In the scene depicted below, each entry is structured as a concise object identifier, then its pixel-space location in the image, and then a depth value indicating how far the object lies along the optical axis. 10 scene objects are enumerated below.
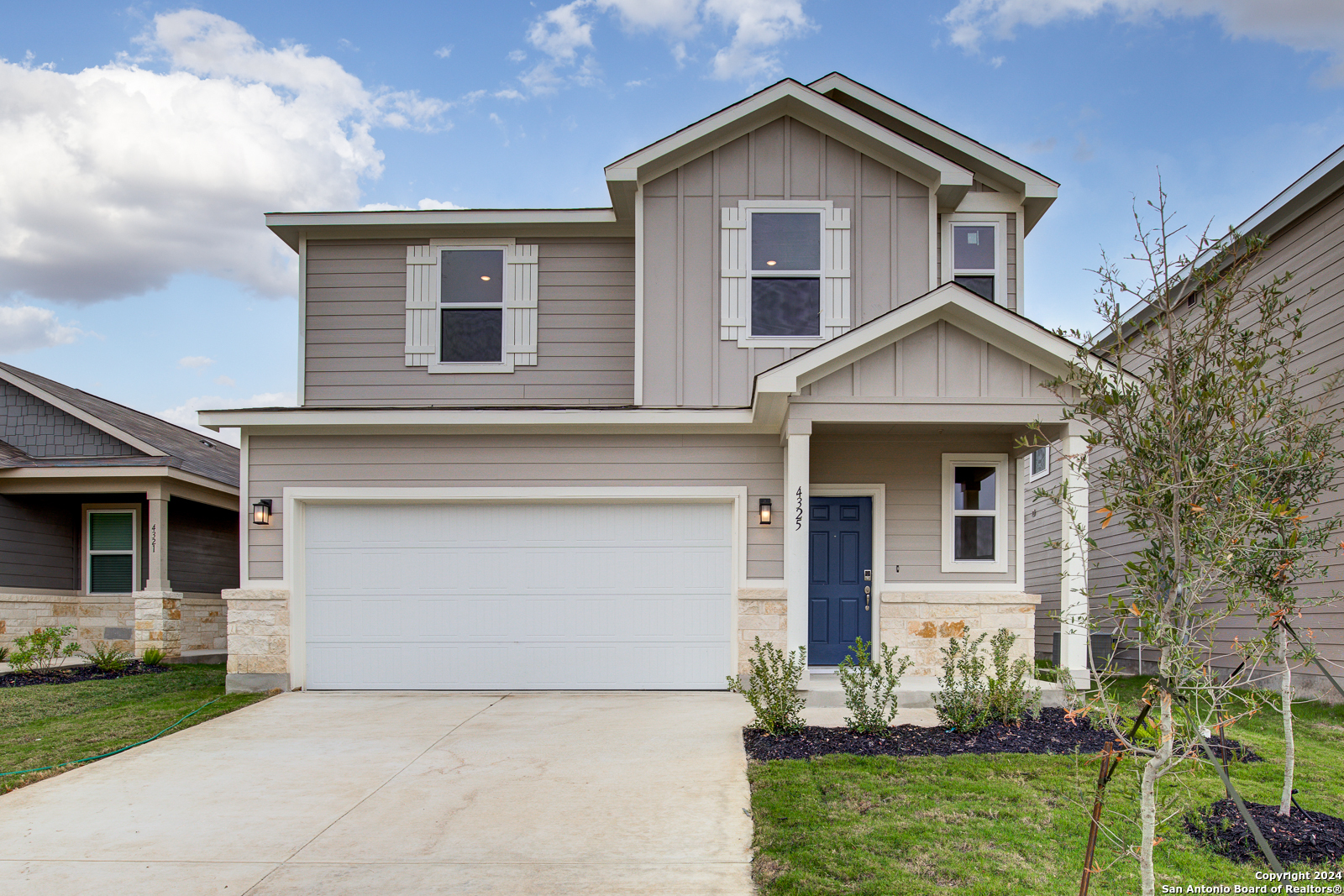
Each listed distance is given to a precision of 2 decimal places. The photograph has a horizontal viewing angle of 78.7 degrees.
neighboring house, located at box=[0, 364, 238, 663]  11.60
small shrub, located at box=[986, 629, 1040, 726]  6.57
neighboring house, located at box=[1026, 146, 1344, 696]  7.82
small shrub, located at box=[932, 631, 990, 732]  6.38
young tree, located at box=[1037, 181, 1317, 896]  2.94
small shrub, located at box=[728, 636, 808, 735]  6.39
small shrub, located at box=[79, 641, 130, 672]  10.61
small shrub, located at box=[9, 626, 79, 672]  10.22
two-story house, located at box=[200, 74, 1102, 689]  8.63
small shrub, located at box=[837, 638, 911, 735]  6.29
